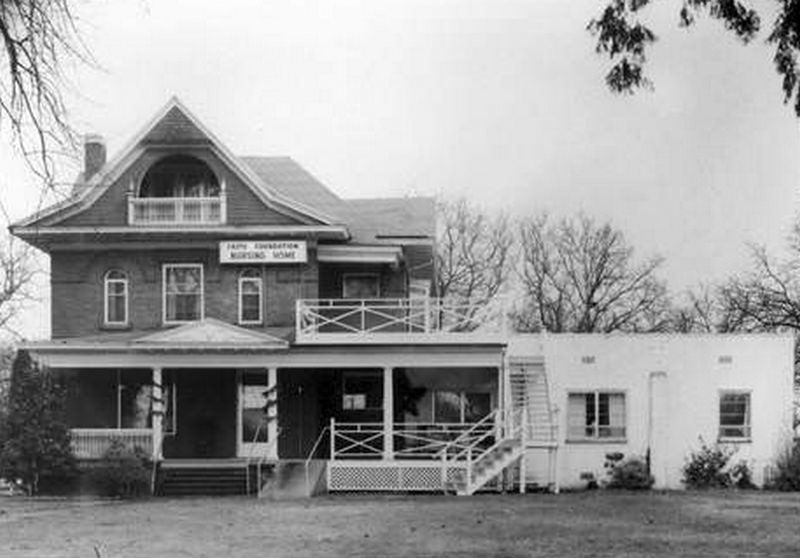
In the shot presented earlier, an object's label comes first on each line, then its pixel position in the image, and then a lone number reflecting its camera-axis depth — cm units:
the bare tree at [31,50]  999
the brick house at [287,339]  3338
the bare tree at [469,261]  7194
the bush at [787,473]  3297
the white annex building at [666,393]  3406
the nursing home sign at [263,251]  3359
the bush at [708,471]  3341
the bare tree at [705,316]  6988
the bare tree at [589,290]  7175
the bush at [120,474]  2966
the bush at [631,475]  3291
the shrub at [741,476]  3366
